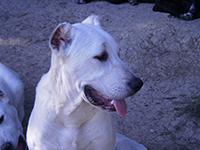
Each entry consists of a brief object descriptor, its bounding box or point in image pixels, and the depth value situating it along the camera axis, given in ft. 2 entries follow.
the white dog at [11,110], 9.39
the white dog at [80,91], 5.90
